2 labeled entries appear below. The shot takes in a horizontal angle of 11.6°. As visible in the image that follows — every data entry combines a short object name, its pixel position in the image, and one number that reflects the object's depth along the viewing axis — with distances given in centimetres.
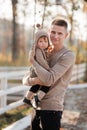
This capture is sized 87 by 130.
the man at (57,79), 407
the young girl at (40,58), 402
